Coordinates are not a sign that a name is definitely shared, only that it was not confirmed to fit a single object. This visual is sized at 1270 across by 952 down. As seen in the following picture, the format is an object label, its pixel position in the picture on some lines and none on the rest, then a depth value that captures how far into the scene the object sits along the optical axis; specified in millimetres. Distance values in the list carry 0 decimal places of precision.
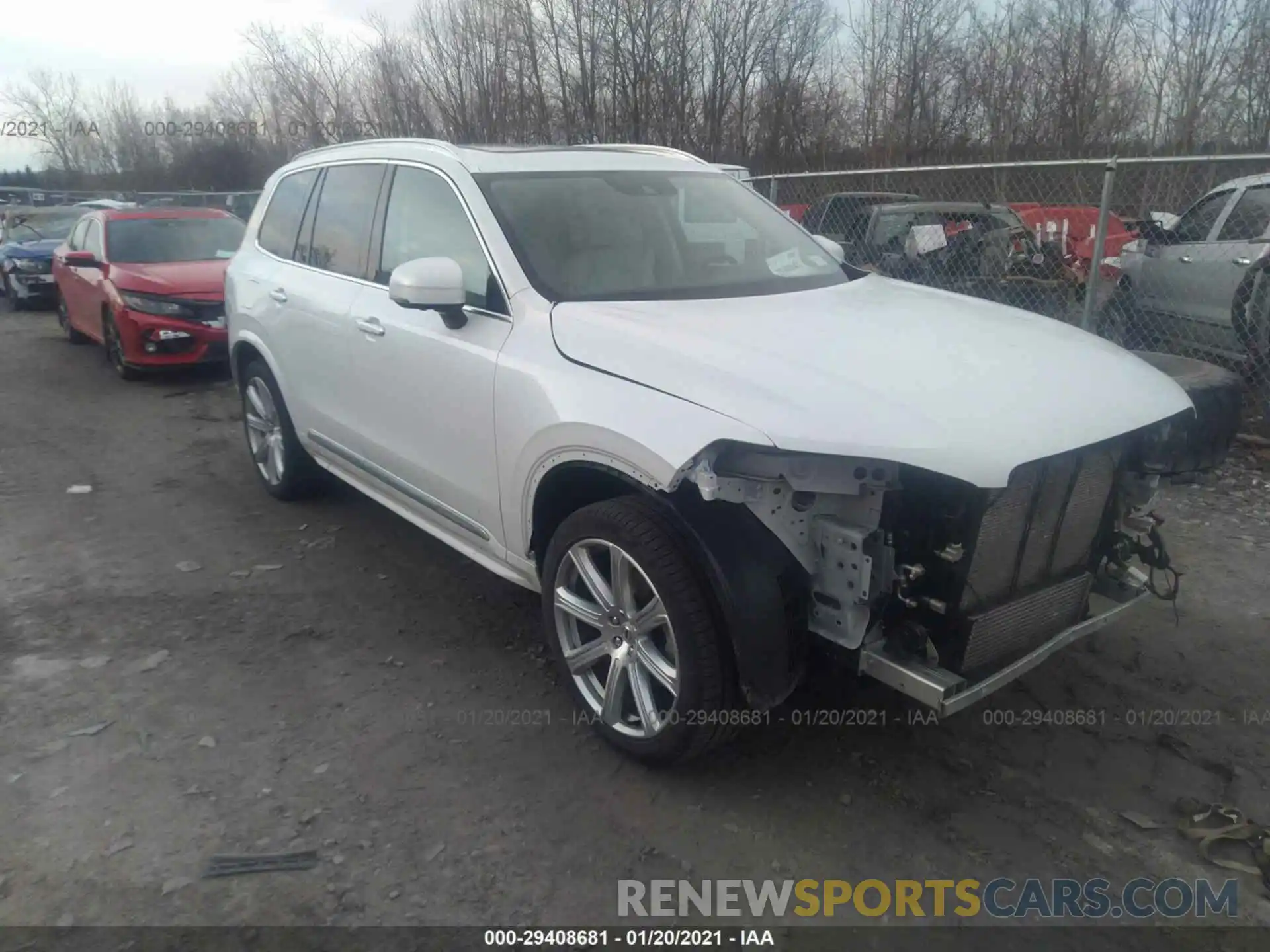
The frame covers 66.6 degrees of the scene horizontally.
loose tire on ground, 3232
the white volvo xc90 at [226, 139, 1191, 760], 2684
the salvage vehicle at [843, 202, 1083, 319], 7551
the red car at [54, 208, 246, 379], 9211
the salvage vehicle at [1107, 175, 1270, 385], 6762
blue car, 14836
